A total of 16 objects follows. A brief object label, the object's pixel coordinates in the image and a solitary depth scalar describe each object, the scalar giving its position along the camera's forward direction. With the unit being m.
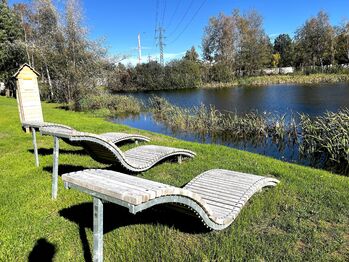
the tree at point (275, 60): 58.62
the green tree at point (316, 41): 44.59
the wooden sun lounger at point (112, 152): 3.78
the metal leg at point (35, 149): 5.33
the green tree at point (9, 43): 24.56
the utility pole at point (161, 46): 47.81
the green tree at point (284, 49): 53.94
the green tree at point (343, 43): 44.59
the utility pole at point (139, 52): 57.82
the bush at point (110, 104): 17.98
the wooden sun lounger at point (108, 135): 4.92
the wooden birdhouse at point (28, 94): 8.28
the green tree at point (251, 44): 47.50
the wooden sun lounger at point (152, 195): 2.00
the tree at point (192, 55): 51.23
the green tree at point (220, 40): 46.03
